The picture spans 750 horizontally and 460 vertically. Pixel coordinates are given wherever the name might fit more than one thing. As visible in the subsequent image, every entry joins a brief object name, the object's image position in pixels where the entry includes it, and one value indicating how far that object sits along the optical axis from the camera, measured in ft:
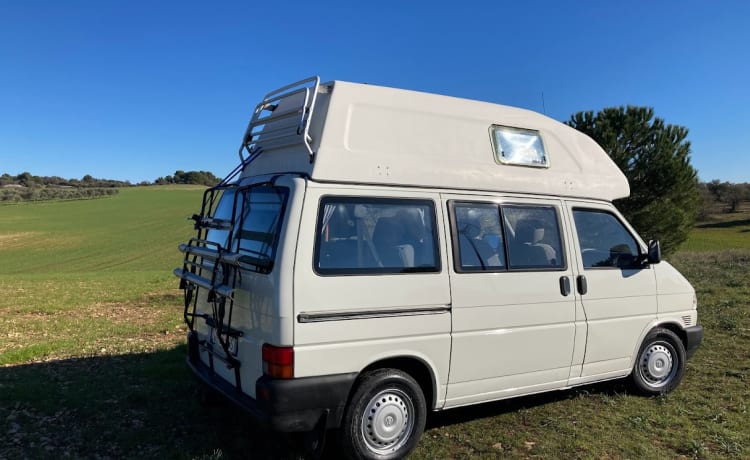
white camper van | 11.76
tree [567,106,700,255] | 71.56
